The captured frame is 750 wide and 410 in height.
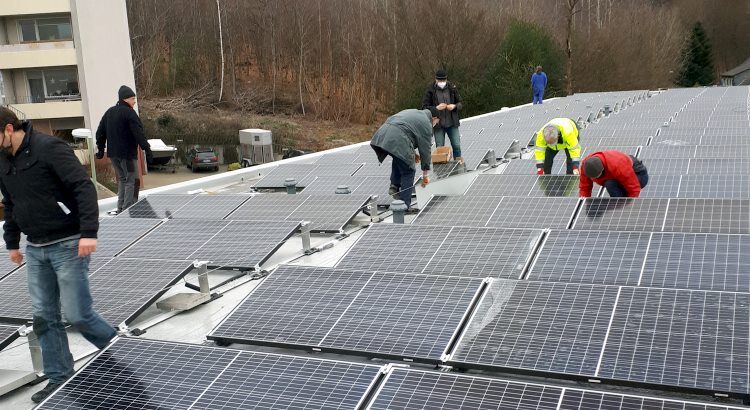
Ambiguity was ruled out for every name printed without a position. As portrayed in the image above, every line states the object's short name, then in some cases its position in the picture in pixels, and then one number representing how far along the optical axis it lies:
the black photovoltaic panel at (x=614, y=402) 4.09
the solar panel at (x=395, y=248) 7.23
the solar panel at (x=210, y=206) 10.63
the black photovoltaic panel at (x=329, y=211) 9.81
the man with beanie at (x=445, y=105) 14.57
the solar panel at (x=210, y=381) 4.75
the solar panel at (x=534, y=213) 8.58
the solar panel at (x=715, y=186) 10.05
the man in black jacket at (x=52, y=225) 5.57
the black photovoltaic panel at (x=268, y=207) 10.23
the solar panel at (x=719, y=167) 11.62
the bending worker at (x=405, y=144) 11.02
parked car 50.62
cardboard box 13.70
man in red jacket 9.00
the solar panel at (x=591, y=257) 6.47
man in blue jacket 32.56
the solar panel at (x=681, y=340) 4.53
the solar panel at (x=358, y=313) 5.46
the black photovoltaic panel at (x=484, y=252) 6.88
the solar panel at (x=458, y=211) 9.09
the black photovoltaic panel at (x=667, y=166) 11.98
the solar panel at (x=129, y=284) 6.71
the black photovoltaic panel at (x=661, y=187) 10.18
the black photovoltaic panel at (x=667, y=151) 13.55
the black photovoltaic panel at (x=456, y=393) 4.32
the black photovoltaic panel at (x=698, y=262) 6.07
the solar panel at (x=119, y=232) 8.88
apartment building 46.88
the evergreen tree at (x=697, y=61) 82.62
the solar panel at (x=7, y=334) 6.04
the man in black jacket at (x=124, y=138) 11.78
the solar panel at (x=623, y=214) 8.00
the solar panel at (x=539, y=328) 4.92
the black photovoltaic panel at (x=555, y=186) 10.52
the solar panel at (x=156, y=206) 10.85
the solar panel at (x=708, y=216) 7.77
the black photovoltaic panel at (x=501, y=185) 10.73
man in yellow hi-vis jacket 11.44
